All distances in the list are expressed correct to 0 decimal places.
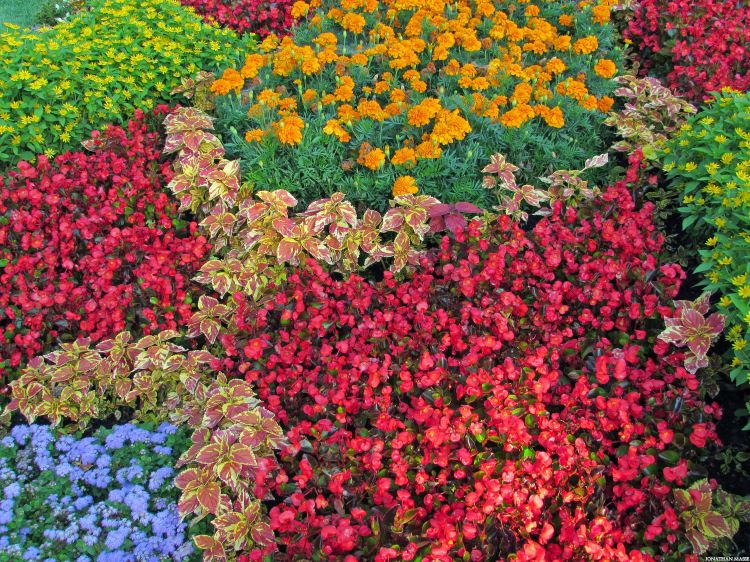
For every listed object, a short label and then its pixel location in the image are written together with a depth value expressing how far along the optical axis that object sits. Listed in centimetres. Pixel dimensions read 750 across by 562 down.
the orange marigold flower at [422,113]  380
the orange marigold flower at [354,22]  457
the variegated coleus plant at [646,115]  408
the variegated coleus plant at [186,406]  262
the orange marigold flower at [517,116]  384
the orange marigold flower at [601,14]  469
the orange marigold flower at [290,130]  375
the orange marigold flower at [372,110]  392
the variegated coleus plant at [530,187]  374
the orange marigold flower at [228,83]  414
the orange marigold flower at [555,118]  389
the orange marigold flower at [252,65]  430
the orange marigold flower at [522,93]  398
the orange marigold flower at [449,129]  373
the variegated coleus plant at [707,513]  237
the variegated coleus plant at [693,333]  283
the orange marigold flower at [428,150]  372
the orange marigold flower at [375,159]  369
